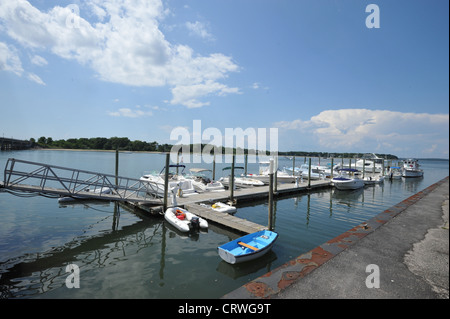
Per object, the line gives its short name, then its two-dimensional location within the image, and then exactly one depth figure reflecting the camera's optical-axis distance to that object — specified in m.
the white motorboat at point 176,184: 19.10
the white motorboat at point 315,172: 39.72
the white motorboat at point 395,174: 47.47
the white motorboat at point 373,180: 36.87
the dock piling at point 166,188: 15.39
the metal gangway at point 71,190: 10.25
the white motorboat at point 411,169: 53.84
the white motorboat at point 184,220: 12.67
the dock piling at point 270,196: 11.30
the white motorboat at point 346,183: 30.09
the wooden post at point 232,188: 18.27
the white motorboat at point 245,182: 28.78
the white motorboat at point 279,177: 34.03
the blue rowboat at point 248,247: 8.62
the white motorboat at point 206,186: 22.88
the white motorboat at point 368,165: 63.10
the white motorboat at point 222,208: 15.36
